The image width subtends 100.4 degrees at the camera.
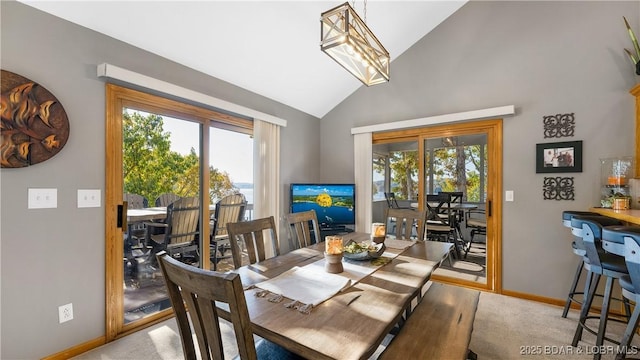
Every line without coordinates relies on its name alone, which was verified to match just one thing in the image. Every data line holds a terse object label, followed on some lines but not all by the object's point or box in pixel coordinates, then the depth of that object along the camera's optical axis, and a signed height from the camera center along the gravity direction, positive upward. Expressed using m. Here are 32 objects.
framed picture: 2.79 +0.25
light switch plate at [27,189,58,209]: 1.85 -0.12
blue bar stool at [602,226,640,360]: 1.42 -0.42
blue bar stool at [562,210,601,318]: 2.27 -0.61
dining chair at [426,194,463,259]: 3.66 -0.56
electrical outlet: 1.96 -0.98
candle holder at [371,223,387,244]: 2.11 -0.42
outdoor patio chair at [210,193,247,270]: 3.08 -0.46
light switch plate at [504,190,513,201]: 3.13 -0.17
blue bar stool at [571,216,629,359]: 1.85 -0.60
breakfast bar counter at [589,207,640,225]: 1.79 -0.26
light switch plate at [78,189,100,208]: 2.05 -0.13
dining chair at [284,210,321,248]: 2.47 -0.44
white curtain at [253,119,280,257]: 3.48 +0.14
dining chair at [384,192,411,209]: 4.08 -0.30
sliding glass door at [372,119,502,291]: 3.26 +0.02
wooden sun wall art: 1.72 +0.40
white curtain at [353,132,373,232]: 4.07 +0.04
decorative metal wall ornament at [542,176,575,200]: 2.83 -0.09
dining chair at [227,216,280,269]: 1.87 -0.43
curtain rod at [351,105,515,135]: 3.10 +0.80
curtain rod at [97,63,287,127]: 2.11 +0.86
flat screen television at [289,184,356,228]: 3.89 -0.31
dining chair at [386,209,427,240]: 2.61 -0.42
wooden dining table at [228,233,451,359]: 0.93 -0.56
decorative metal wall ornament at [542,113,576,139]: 2.82 +0.60
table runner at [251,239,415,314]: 1.25 -0.55
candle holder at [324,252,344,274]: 1.60 -0.50
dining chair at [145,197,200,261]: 2.70 -0.52
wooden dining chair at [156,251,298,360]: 0.81 -0.43
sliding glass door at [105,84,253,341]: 2.24 -0.10
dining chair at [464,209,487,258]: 3.39 -0.55
